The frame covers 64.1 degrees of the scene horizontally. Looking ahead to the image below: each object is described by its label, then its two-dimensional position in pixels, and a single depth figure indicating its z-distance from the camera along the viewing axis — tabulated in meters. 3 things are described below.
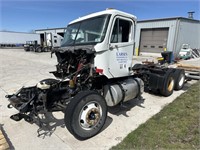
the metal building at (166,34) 17.86
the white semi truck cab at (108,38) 3.53
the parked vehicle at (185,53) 17.84
